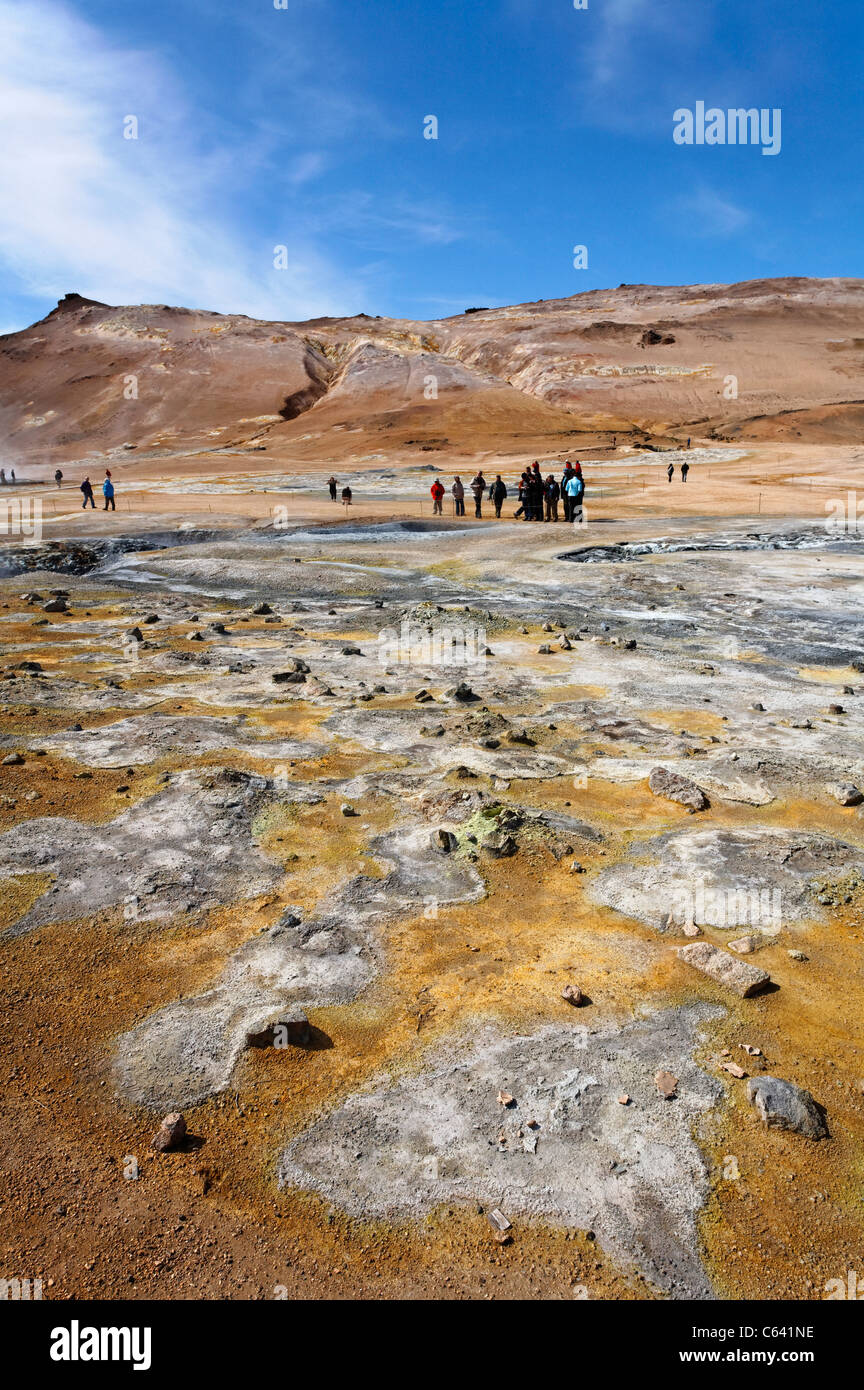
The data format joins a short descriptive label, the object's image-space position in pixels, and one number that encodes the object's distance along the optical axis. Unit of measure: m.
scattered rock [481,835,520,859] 5.41
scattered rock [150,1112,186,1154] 3.18
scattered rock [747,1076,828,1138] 3.27
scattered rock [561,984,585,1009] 4.02
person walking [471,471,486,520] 27.47
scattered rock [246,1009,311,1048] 3.73
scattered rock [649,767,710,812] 6.16
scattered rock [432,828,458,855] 5.48
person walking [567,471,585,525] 23.30
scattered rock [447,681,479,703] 8.76
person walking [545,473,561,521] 25.14
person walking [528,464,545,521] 25.41
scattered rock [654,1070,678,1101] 3.46
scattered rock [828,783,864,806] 6.18
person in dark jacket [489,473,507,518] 26.39
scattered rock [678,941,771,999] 4.08
